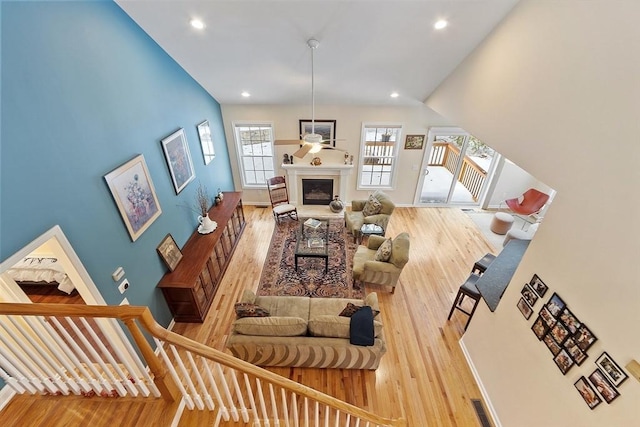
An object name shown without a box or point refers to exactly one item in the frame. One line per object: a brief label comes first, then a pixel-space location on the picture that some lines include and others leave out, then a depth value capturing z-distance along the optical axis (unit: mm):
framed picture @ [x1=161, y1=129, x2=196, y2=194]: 4207
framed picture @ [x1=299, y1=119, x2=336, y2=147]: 6496
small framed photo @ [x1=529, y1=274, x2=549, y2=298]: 2539
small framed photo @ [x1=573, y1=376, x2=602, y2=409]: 2010
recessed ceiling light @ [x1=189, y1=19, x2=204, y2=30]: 3334
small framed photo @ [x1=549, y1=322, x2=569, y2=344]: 2275
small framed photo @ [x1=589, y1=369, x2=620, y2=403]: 1904
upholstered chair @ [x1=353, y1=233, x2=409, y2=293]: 4457
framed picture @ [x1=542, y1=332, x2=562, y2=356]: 2346
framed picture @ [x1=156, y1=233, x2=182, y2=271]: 3898
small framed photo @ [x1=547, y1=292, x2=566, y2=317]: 2332
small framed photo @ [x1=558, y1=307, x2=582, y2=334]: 2188
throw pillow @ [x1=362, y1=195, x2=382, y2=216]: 6074
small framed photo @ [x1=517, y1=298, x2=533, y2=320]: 2688
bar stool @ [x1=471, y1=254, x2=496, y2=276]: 4468
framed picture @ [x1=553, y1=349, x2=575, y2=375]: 2229
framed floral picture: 3123
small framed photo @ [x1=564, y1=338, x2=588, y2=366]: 2123
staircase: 1562
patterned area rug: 4852
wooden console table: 3947
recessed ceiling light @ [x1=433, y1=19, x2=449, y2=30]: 3270
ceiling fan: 3732
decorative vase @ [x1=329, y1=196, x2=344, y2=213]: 6926
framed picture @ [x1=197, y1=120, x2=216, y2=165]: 5359
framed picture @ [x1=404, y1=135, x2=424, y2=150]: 6648
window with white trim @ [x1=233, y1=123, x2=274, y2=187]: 6754
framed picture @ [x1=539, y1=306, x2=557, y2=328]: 2404
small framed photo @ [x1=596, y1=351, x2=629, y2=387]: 1863
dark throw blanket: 3236
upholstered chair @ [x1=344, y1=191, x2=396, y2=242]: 5934
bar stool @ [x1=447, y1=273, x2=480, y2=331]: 3861
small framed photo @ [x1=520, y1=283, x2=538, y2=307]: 2643
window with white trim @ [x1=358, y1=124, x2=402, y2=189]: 6676
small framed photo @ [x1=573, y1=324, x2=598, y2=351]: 2064
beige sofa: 3291
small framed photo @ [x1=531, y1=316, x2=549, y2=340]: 2494
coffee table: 5033
